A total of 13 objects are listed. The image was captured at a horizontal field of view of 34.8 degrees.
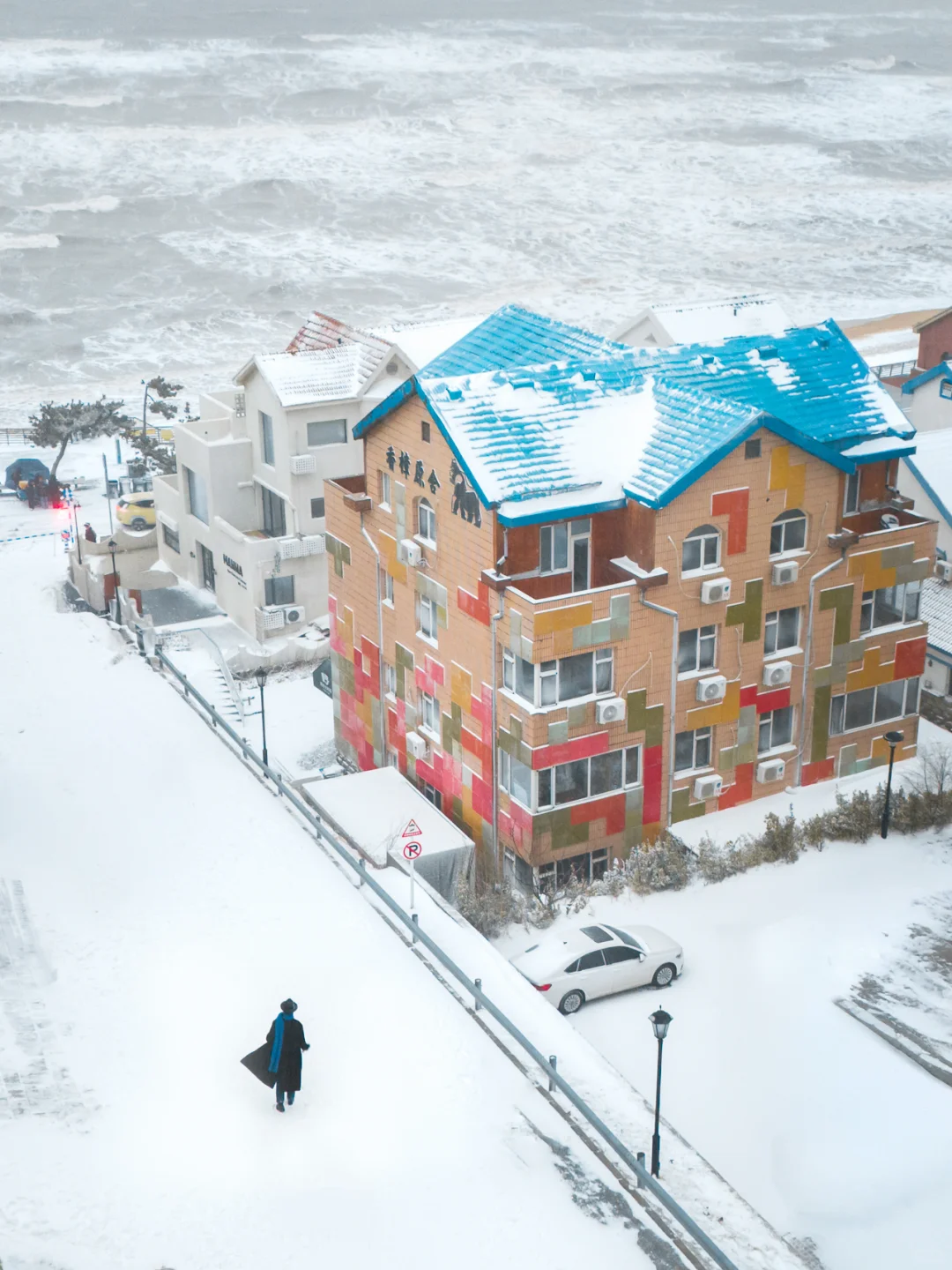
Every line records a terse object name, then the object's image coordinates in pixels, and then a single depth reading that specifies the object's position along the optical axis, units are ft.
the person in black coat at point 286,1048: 73.05
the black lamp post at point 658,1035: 70.85
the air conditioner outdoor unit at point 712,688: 112.16
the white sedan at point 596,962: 95.14
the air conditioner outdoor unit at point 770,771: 118.83
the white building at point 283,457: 165.17
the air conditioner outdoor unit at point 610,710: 107.65
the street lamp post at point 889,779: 111.35
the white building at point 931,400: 157.69
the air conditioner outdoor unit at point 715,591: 108.99
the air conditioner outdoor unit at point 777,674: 115.24
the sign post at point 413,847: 96.58
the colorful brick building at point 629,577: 106.01
